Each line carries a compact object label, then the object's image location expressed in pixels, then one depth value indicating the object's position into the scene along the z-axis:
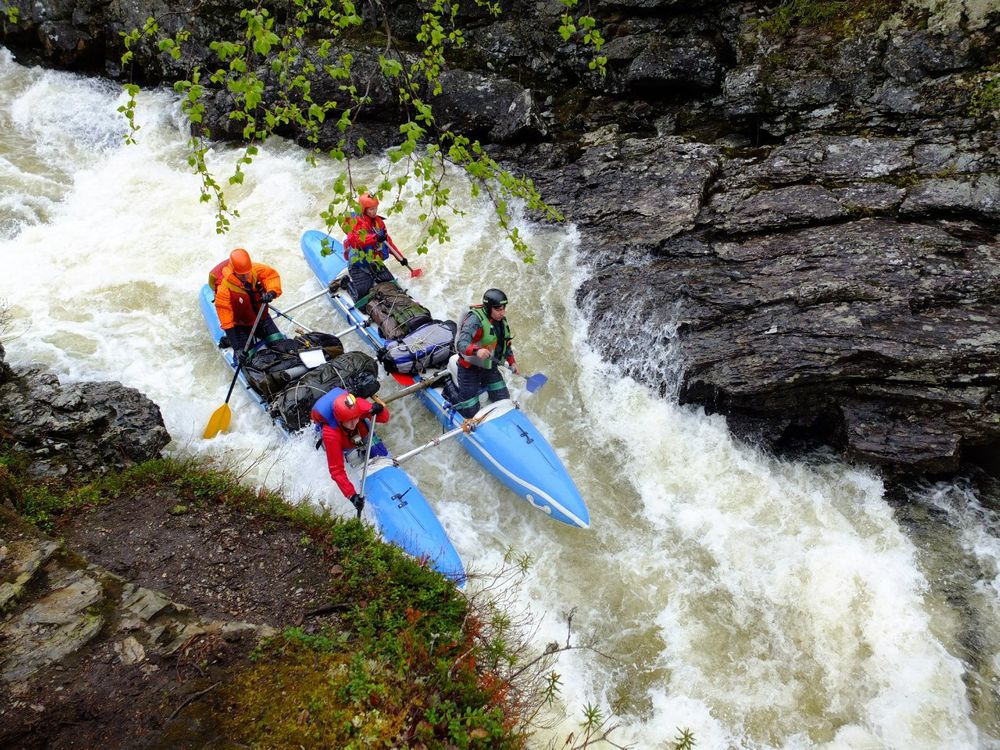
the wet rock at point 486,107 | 11.14
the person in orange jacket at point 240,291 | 7.54
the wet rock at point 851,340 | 6.75
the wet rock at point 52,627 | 3.88
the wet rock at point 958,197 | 7.66
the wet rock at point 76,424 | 6.26
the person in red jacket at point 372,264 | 8.59
